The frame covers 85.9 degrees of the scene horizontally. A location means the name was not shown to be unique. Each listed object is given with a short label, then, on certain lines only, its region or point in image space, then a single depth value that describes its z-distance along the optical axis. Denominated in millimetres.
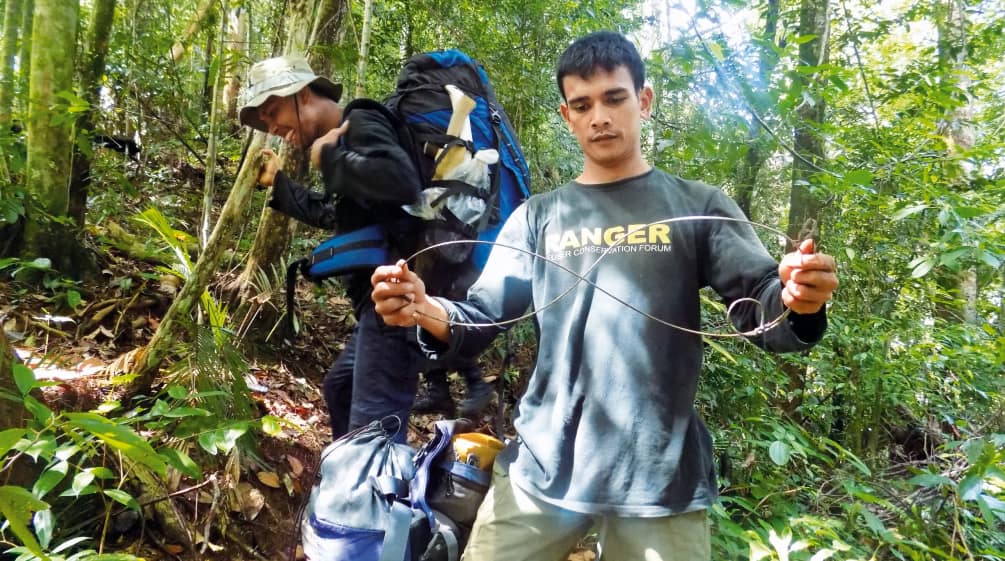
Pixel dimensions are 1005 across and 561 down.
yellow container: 1711
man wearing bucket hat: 2117
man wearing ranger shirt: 1345
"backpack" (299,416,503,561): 1575
